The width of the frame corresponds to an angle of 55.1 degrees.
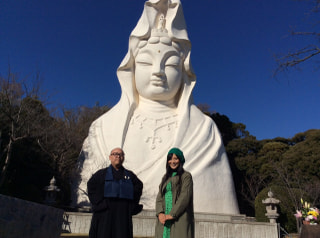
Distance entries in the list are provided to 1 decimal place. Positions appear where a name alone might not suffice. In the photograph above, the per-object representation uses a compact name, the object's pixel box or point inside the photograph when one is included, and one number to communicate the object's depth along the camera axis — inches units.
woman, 125.5
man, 124.9
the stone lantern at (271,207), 352.2
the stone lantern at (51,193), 375.2
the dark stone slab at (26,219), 89.5
